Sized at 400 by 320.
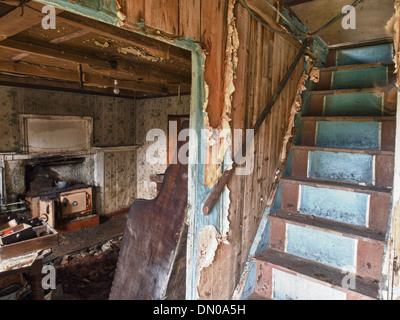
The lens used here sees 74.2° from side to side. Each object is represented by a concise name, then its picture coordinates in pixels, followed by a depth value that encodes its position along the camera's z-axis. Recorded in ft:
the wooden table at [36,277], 8.35
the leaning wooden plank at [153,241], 5.70
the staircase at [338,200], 5.62
